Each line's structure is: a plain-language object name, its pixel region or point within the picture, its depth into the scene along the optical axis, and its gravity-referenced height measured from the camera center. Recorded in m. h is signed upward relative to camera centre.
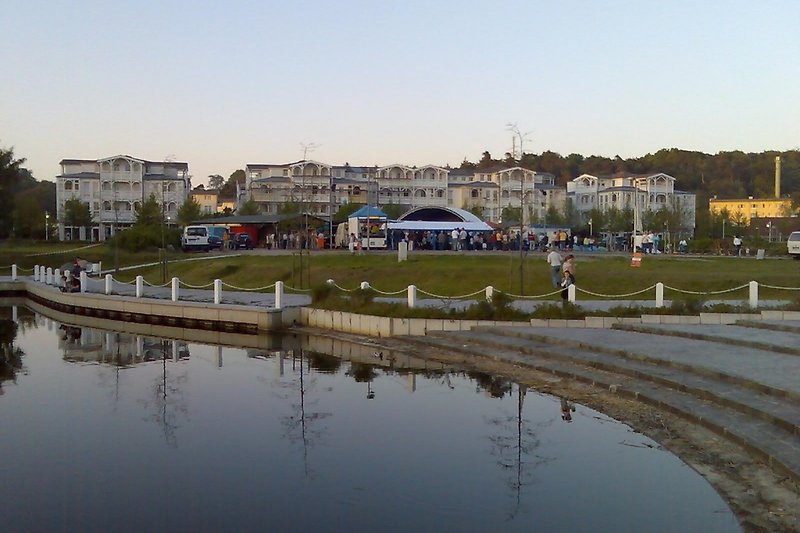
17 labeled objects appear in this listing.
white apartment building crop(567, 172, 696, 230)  100.00 +5.62
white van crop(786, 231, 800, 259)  43.34 -0.44
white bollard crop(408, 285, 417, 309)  21.91 -1.67
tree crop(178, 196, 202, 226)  73.61 +1.96
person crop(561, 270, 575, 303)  22.56 -1.32
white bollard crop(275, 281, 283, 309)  24.11 -1.86
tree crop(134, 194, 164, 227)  57.07 +1.25
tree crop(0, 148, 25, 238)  63.28 +4.04
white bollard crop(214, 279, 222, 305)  25.84 -1.89
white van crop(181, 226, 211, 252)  52.16 -0.47
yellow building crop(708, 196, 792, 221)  107.25 +4.10
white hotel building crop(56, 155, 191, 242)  97.12 +5.23
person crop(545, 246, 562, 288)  26.07 -0.93
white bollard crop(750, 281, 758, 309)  21.12 -1.52
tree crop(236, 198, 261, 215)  87.19 +2.63
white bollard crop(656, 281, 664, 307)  21.03 -1.51
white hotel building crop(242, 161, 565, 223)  100.06 +5.97
